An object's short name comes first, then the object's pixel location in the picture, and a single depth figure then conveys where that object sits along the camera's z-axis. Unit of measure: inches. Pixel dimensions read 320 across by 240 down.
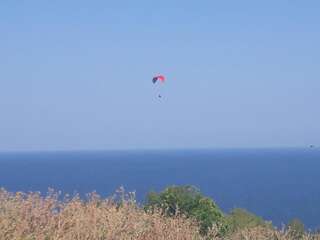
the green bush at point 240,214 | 1357.3
